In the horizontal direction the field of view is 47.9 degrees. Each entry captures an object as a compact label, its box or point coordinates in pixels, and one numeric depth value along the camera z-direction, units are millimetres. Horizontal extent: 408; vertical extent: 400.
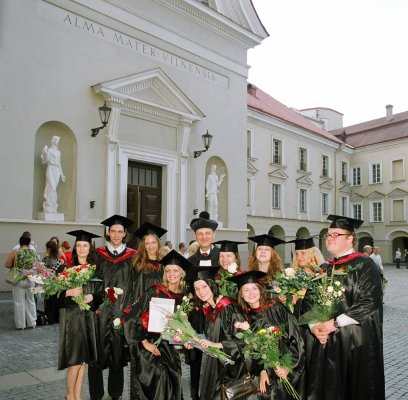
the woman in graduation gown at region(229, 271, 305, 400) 4258
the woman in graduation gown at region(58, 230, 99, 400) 5121
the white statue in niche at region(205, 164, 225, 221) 19031
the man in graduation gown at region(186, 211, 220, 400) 6113
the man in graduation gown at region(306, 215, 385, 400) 4215
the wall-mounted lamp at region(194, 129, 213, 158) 17969
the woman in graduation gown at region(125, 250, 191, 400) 4762
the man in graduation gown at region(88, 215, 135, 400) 5340
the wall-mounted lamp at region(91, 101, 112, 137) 14571
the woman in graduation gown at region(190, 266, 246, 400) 4355
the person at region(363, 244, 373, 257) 14838
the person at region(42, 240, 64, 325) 5366
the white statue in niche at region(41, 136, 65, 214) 14023
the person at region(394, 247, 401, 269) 36281
